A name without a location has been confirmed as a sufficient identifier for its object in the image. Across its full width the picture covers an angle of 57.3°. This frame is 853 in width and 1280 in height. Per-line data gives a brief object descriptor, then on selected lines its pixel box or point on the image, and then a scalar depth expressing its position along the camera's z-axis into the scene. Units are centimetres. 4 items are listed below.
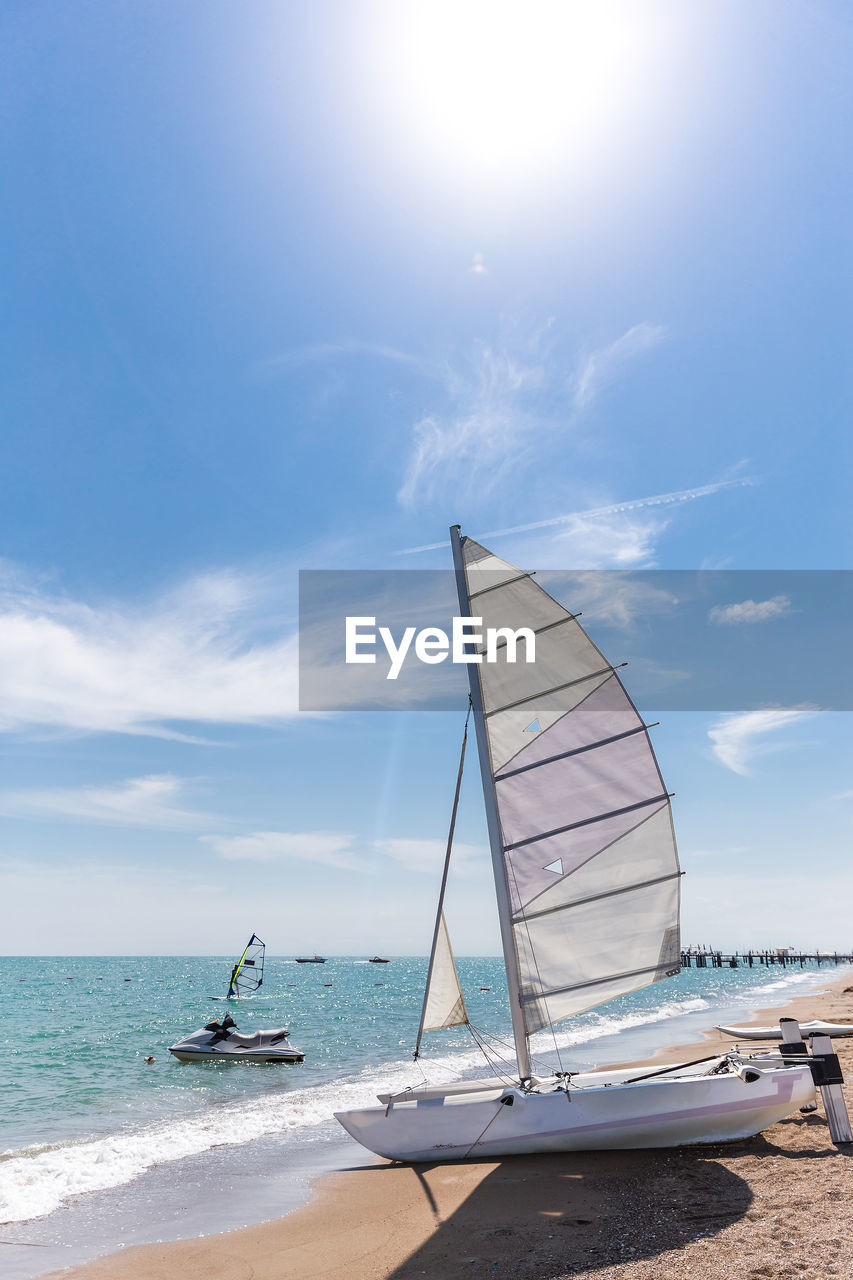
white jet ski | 2812
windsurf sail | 3359
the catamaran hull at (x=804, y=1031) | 2180
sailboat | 1241
